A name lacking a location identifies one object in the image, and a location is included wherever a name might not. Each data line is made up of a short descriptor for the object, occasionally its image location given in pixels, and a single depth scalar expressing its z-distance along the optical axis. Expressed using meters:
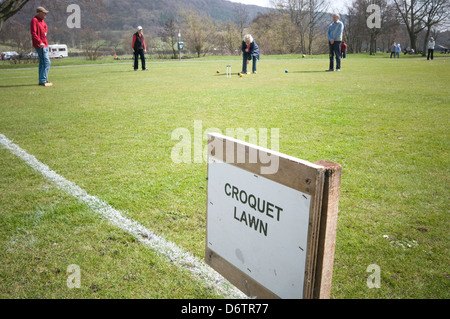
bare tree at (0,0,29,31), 26.92
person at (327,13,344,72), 16.14
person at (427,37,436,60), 29.97
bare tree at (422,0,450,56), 55.00
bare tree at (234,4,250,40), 69.94
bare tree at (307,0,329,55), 70.88
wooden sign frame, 1.48
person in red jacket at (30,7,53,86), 11.26
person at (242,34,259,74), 17.23
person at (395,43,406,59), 42.90
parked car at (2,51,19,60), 59.69
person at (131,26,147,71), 18.38
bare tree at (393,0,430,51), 56.53
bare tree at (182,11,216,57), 54.34
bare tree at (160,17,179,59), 55.44
